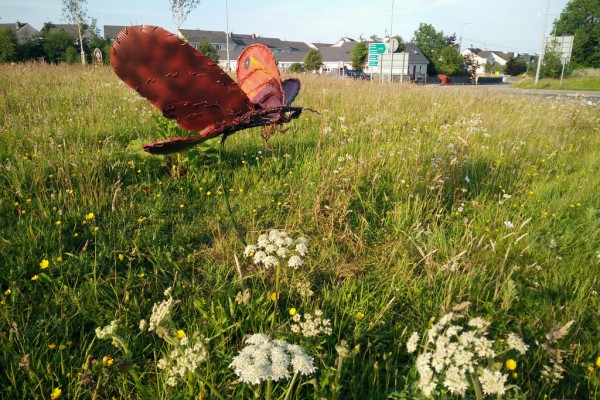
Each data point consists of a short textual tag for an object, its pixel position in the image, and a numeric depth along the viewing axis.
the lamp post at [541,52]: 30.27
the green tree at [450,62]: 52.69
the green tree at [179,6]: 25.42
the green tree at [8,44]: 25.16
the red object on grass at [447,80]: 39.67
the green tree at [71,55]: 23.72
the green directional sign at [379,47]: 18.34
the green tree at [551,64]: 35.12
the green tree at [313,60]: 43.62
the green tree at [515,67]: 71.00
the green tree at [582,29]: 44.68
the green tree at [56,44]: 30.72
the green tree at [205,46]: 29.71
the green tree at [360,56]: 49.09
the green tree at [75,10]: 33.50
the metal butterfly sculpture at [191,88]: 0.98
